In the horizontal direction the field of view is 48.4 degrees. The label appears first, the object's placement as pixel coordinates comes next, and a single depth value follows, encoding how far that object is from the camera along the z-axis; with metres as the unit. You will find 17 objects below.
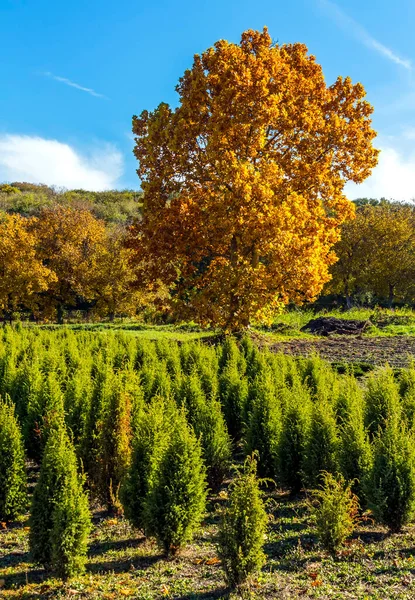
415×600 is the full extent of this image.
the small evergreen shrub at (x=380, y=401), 7.83
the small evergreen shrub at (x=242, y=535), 4.48
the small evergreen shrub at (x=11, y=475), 6.24
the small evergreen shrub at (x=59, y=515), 4.75
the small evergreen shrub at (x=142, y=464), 5.69
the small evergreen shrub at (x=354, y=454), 6.15
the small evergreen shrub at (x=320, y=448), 6.56
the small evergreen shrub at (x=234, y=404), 9.65
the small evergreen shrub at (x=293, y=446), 6.93
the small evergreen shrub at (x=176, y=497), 5.15
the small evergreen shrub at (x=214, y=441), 7.18
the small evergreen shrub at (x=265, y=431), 7.48
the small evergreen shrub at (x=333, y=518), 4.95
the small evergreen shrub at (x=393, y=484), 5.45
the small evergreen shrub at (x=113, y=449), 6.57
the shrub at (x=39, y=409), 8.70
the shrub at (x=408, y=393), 7.86
